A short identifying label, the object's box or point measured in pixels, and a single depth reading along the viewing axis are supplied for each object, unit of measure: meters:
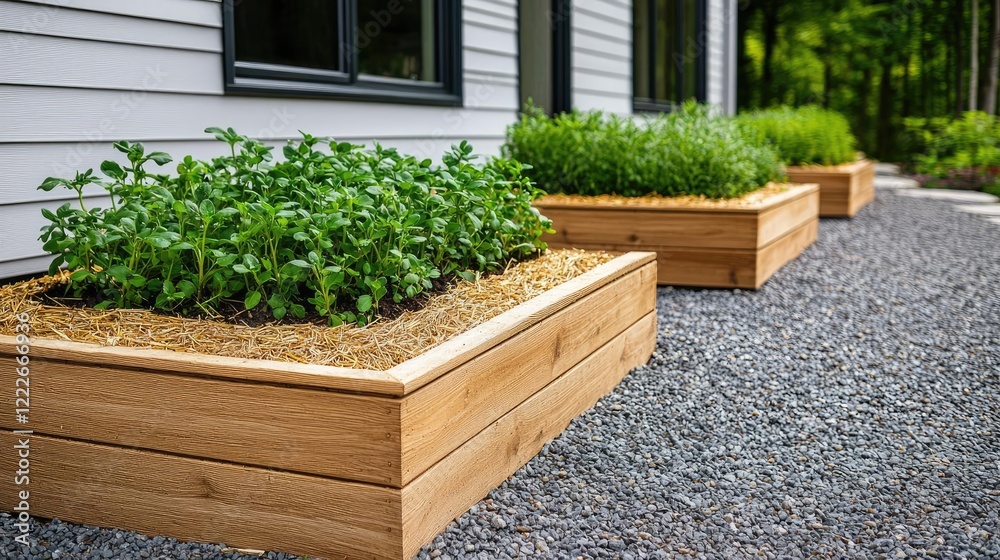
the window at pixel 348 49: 3.78
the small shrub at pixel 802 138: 8.09
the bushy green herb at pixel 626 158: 5.03
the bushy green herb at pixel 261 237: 2.25
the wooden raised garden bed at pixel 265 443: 1.74
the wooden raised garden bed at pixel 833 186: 7.71
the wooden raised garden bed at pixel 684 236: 4.45
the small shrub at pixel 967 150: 10.64
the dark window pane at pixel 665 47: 8.66
